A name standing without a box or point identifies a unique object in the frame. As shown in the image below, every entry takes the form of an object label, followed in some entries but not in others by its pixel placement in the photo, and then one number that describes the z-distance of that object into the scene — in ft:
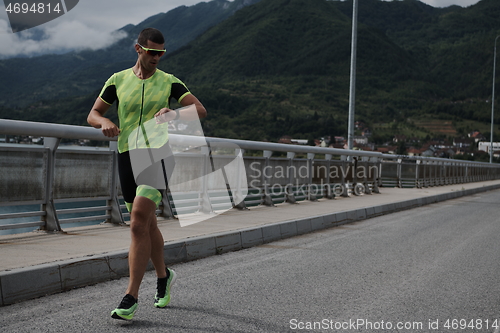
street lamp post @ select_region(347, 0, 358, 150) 67.26
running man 12.83
